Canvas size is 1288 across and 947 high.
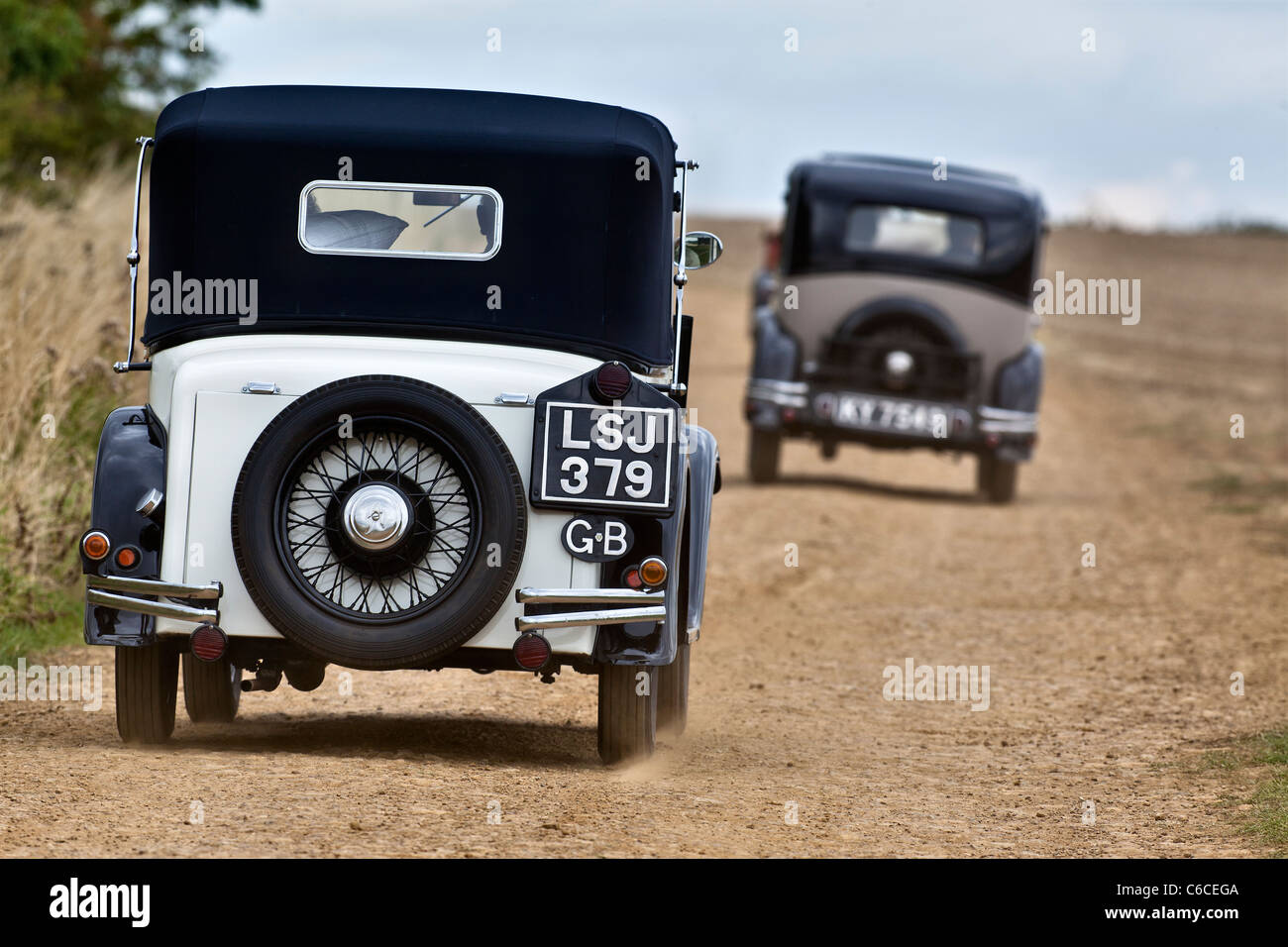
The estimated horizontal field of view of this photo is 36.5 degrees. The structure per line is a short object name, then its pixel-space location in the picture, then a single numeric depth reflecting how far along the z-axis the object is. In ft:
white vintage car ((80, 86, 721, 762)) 18.85
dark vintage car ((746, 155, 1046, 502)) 51.62
